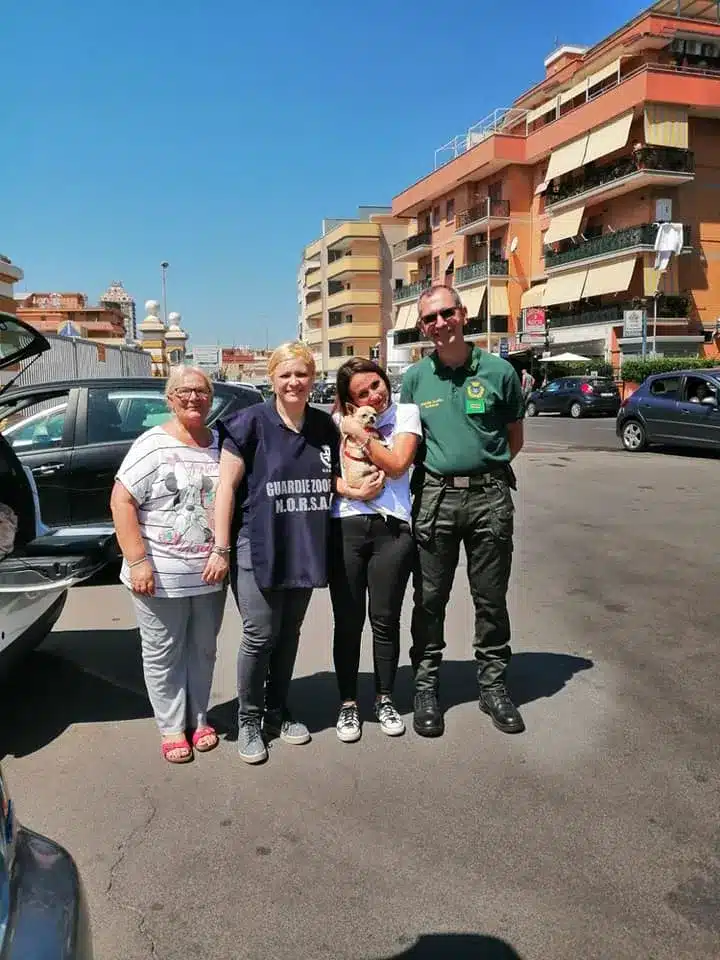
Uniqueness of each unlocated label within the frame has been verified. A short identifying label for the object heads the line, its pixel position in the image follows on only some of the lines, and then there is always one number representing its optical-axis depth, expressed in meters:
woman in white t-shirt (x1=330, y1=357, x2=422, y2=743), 3.43
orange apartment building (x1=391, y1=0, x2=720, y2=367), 35.72
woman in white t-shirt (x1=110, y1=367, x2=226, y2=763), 3.25
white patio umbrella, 37.69
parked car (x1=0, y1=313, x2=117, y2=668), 3.43
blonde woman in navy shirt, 3.25
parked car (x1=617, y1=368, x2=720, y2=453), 14.17
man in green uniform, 3.57
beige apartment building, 73.25
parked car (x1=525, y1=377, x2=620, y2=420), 27.83
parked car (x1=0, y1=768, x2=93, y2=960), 1.38
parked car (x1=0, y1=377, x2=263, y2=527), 6.46
